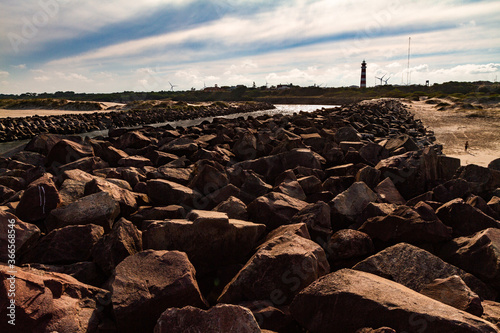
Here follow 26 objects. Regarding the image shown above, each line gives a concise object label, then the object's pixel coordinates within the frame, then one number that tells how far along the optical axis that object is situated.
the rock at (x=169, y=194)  5.02
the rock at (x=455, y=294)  2.35
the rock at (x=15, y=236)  3.24
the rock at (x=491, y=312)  2.42
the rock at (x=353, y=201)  4.46
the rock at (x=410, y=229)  3.62
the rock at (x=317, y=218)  3.91
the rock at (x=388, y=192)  5.11
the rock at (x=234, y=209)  4.26
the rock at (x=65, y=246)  3.41
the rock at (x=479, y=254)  3.12
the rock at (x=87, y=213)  3.95
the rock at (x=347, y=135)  9.98
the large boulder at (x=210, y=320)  2.05
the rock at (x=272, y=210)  4.25
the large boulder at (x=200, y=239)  3.42
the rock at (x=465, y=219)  3.94
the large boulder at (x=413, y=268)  2.90
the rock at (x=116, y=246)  3.23
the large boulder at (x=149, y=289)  2.50
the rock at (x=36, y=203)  4.18
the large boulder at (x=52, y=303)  2.28
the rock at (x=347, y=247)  3.53
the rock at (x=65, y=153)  7.75
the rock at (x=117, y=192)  4.46
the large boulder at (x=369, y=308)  2.05
